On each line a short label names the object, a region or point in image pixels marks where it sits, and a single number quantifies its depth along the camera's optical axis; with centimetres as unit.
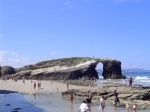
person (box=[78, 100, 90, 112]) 1629
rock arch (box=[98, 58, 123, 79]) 7295
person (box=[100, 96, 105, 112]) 2131
